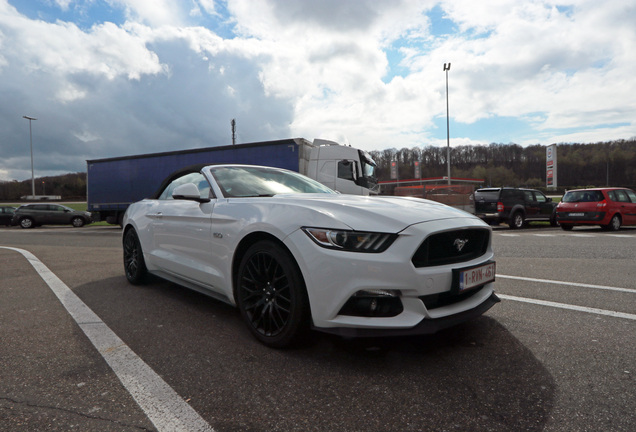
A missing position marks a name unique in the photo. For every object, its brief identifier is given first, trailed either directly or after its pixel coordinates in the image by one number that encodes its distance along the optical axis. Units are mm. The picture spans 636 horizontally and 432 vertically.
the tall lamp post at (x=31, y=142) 40406
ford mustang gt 2390
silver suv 22219
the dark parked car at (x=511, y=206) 15138
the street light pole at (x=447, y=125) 32719
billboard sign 32688
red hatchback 12750
